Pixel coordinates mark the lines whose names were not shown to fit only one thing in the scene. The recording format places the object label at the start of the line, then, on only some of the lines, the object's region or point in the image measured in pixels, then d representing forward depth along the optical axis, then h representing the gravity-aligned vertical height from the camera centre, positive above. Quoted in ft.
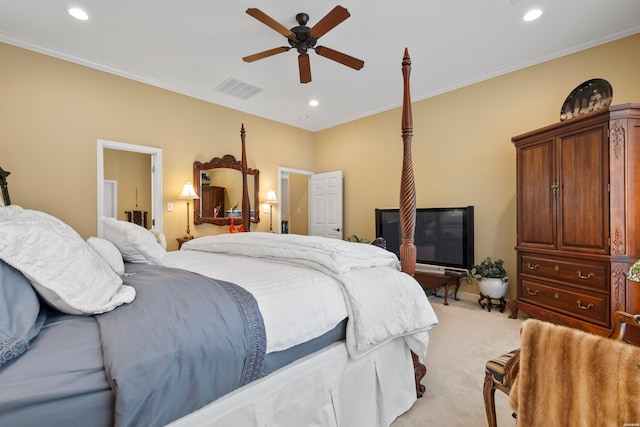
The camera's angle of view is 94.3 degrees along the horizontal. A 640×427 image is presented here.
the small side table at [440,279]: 12.34 -2.75
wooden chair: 3.73 -2.23
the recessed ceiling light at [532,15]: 8.96 +6.09
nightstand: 13.93 -1.17
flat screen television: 12.60 -1.07
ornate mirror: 14.79 +1.27
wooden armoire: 7.98 -0.17
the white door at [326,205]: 18.57 +0.57
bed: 2.47 -1.26
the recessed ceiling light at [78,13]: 8.82 +6.10
